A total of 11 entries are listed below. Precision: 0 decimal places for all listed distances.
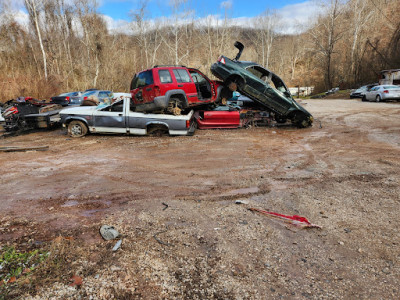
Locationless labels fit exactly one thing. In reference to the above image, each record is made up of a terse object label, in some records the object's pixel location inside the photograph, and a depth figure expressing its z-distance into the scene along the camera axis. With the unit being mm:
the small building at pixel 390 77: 28625
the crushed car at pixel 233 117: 10055
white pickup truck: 8797
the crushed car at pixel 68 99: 14453
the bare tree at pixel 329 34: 39656
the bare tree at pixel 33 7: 24828
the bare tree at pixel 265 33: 54781
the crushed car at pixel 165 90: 8719
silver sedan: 19333
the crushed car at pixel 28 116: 9836
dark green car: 9758
